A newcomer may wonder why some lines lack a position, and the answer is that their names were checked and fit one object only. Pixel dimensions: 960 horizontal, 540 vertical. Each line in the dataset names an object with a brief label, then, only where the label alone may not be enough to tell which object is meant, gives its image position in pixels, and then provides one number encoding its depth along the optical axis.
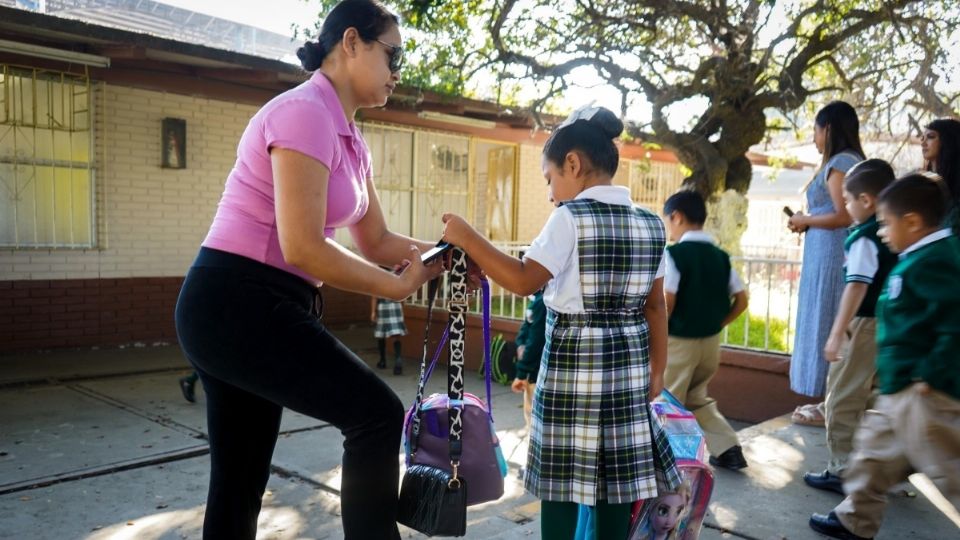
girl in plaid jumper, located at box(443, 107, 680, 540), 2.43
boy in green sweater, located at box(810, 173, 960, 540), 2.74
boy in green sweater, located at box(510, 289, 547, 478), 4.25
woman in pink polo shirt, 2.02
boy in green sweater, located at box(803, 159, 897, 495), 3.63
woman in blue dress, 4.38
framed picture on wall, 9.28
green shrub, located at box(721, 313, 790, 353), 6.84
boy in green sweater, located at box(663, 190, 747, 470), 4.45
